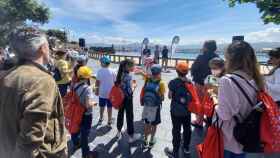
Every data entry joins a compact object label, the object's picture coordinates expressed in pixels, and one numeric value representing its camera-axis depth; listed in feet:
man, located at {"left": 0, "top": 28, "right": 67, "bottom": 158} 3.75
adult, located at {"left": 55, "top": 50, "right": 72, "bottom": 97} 12.33
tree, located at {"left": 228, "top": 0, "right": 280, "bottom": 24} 14.73
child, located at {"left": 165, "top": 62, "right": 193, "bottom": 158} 9.05
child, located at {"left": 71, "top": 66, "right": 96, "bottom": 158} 8.50
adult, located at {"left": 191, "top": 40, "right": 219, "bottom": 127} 11.49
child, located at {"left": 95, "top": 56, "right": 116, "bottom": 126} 12.19
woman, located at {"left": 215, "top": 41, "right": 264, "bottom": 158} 5.22
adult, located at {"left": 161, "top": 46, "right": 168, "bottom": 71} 37.32
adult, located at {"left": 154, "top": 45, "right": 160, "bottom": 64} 38.38
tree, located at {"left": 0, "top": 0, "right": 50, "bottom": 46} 67.03
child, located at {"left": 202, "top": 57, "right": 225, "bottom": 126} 6.10
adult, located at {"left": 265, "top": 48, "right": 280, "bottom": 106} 7.94
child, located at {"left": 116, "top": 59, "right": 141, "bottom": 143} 10.53
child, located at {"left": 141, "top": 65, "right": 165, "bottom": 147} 9.78
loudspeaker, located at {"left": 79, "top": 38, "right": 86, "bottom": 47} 55.39
